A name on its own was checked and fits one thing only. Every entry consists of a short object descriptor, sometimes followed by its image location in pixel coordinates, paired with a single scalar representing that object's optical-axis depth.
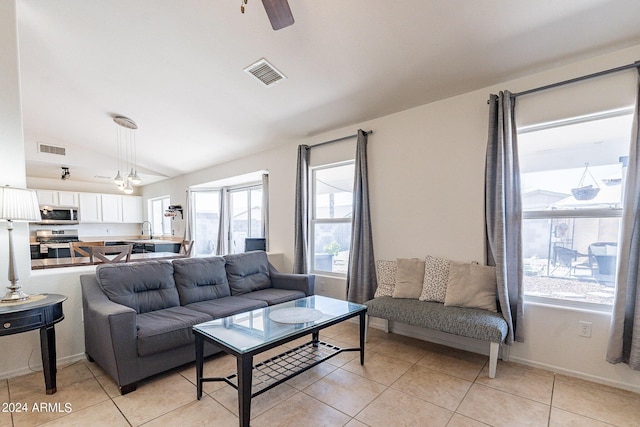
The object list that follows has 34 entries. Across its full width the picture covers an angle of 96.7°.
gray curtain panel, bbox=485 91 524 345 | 2.54
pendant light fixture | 4.56
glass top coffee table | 1.71
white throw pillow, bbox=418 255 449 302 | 2.89
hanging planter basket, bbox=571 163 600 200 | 2.40
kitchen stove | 5.89
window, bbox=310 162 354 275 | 4.07
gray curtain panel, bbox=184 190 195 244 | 6.88
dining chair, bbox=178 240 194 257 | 5.06
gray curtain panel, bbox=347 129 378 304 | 3.54
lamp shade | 1.97
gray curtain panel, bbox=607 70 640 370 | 2.08
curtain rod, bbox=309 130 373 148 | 3.67
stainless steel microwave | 6.42
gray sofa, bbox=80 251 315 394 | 2.15
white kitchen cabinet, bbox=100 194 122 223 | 7.56
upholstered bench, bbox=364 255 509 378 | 2.38
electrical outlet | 2.33
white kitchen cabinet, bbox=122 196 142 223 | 8.04
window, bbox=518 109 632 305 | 2.33
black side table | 1.93
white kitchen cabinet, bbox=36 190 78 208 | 6.54
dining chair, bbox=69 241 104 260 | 4.06
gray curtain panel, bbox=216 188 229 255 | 6.54
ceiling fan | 1.67
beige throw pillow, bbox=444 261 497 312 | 2.64
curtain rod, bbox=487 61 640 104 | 2.15
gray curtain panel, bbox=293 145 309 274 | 4.27
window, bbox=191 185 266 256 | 6.23
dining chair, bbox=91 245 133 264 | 3.44
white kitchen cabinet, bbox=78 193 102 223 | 7.11
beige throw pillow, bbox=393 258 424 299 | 3.04
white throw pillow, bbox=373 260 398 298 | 3.23
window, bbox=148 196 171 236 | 7.95
